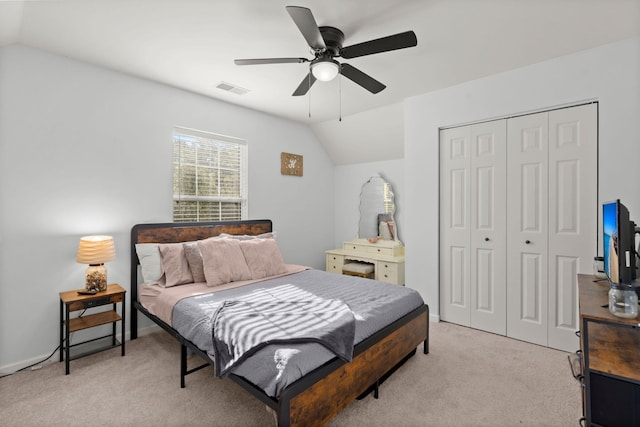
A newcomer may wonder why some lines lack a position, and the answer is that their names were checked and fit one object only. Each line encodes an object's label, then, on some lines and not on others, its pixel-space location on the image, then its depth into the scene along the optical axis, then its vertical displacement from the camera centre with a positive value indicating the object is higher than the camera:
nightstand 2.46 -0.93
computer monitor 1.57 -0.16
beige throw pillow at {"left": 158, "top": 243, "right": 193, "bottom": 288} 2.88 -0.50
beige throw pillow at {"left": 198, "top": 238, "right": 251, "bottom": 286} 2.88 -0.46
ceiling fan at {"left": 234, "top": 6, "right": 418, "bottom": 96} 1.81 +1.09
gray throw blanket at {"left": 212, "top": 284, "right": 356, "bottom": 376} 1.71 -0.67
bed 1.54 -0.87
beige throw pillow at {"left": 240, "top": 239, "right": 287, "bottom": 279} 3.19 -0.47
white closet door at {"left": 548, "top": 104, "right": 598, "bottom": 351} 2.64 +0.05
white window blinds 3.54 +0.46
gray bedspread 1.56 -0.71
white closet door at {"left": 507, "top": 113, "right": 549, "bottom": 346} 2.87 -0.11
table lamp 2.59 -0.37
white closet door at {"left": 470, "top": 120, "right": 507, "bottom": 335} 3.11 -0.10
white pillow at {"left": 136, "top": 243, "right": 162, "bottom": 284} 2.94 -0.47
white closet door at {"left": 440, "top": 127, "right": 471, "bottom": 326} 3.34 -0.11
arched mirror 4.73 +0.08
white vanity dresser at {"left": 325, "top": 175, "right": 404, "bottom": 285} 4.43 -0.44
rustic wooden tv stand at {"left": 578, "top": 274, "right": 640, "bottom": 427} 1.43 -0.72
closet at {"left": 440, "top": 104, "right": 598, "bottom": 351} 2.70 -0.05
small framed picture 4.56 +0.77
